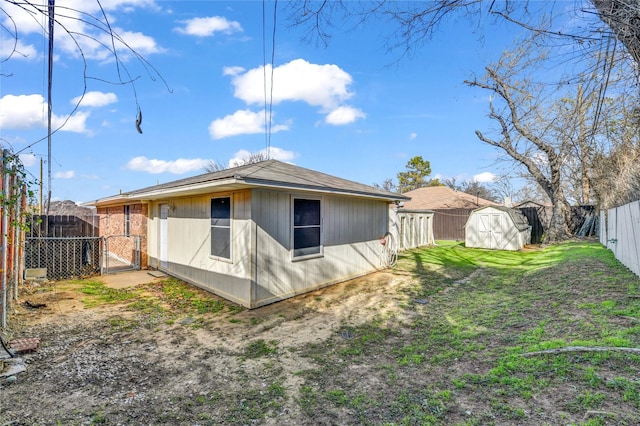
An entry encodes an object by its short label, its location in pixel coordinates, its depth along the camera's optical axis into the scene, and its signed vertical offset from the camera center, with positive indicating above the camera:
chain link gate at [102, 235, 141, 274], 9.62 -1.08
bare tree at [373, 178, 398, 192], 39.72 +5.19
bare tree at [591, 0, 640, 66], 2.18 +1.52
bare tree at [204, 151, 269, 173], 31.98 +6.80
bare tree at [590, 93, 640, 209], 3.28 +1.30
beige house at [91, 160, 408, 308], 5.68 -0.16
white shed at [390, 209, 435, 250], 14.78 -0.32
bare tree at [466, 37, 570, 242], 14.68 +3.62
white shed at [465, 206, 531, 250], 14.27 -0.36
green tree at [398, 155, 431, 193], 37.38 +6.09
